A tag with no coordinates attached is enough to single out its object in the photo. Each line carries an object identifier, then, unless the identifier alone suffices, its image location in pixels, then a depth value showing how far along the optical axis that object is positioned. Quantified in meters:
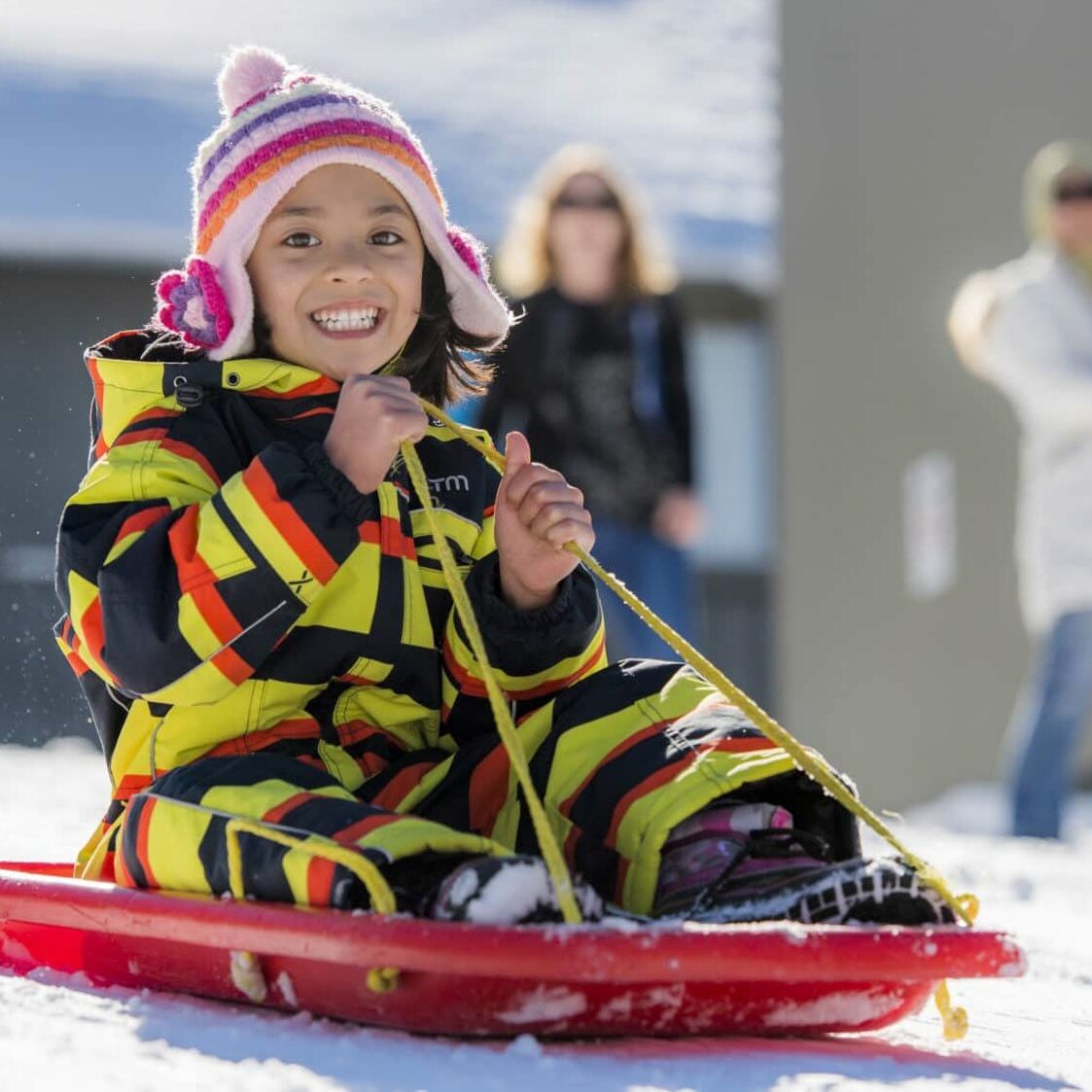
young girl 2.55
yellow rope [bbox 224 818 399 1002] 2.45
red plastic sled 2.41
